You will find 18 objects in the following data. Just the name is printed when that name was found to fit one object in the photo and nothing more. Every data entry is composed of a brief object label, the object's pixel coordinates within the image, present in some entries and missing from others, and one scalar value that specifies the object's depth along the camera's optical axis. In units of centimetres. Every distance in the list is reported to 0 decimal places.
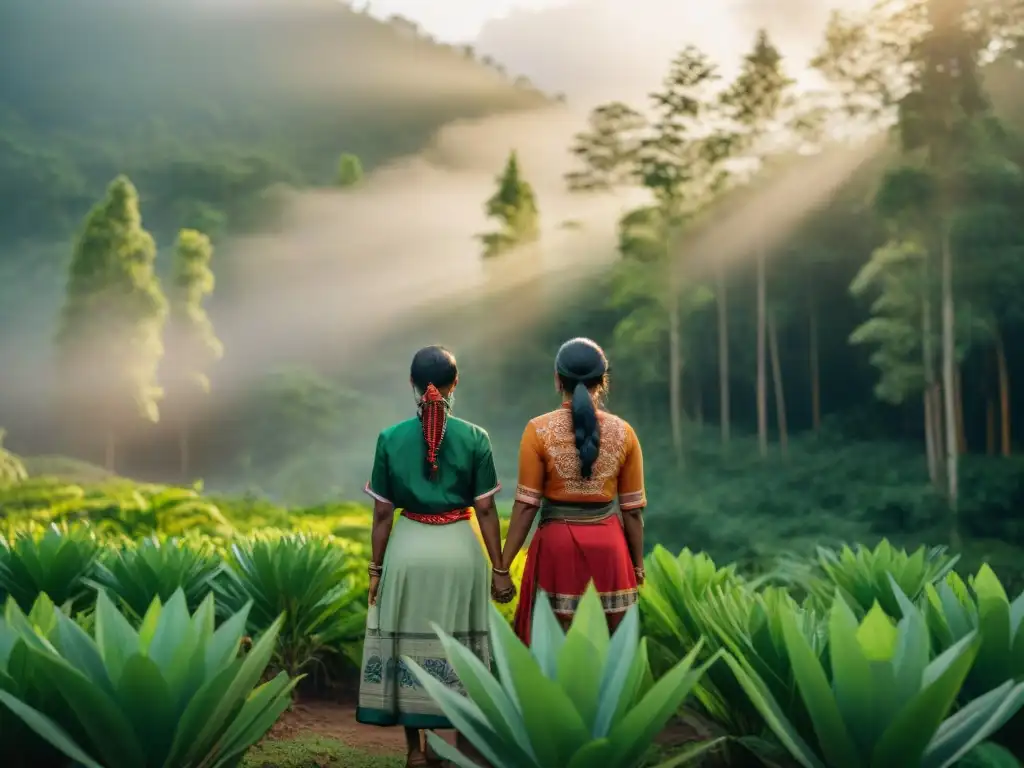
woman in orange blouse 304
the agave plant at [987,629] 245
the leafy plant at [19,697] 214
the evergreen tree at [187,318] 2202
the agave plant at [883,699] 188
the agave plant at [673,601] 357
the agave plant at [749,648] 246
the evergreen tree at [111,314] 1888
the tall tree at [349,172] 3944
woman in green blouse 308
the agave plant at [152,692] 198
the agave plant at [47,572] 407
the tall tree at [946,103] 1354
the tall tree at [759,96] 1748
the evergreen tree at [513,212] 2270
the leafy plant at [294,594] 423
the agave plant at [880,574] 385
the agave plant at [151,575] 392
